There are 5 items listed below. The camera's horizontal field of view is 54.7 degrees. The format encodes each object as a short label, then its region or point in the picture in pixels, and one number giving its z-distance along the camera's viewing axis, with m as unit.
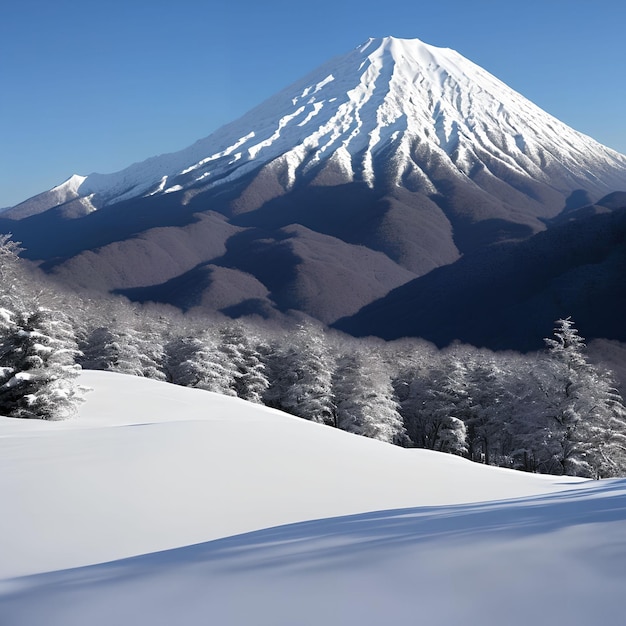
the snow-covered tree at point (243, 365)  39.78
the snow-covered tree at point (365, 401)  34.31
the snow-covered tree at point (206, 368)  36.75
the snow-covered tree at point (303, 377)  36.91
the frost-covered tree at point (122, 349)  39.25
